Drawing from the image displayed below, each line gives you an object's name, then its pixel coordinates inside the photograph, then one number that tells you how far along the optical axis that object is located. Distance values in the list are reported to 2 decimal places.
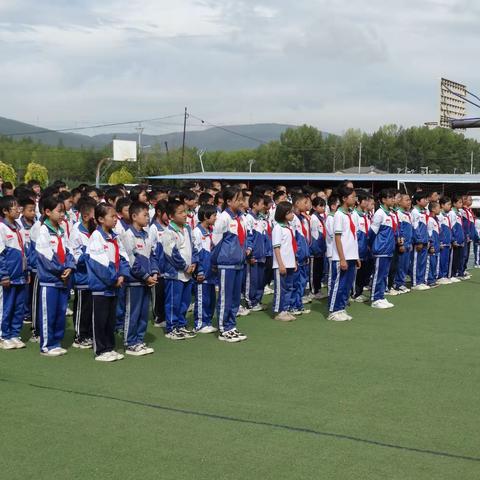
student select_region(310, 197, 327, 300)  9.48
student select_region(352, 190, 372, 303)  9.07
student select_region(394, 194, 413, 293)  9.98
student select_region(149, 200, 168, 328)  7.04
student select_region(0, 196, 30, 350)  6.41
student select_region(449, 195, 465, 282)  11.70
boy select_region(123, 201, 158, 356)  6.23
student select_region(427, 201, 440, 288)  10.97
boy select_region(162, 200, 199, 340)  6.87
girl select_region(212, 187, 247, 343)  6.84
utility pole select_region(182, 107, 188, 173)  46.56
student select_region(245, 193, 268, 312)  8.59
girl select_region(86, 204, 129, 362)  5.97
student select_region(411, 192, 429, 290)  10.59
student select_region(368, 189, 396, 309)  8.92
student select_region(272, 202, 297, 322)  7.76
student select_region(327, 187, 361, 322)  7.94
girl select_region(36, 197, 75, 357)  6.13
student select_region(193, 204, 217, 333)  7.25
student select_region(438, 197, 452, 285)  11.34
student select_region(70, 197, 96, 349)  6.45
